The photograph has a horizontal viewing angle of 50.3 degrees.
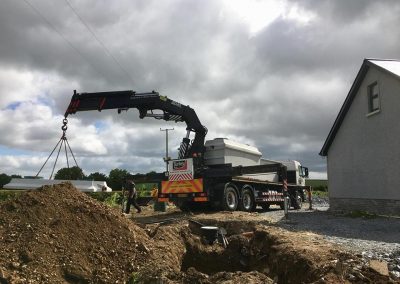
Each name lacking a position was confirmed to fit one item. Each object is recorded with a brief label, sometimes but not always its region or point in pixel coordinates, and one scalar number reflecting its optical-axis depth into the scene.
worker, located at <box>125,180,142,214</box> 18.11
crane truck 16.38
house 16.89
